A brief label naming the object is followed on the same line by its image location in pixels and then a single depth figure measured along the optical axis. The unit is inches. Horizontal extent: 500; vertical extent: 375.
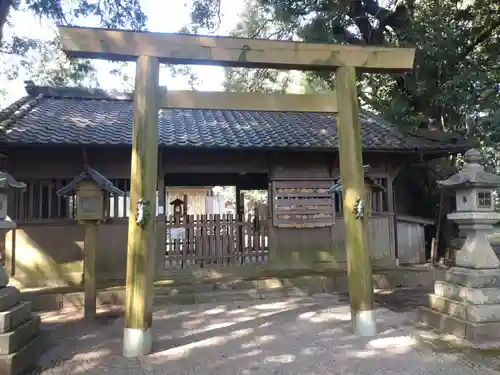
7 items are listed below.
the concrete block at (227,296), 294.7
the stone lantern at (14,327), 152.2
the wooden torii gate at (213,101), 175.5
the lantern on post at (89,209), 234.4
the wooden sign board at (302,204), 367.6
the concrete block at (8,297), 162.7
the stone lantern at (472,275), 189.0
